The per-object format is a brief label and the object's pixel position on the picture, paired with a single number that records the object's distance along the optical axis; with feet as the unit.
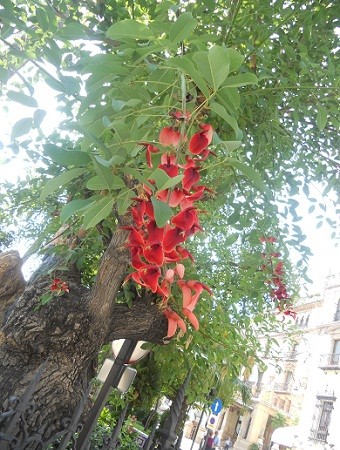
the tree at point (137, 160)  2.52
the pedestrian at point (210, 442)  36.25
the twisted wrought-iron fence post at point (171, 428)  7.24
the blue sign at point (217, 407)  20.65
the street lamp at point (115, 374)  6.81
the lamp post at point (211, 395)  13.17
